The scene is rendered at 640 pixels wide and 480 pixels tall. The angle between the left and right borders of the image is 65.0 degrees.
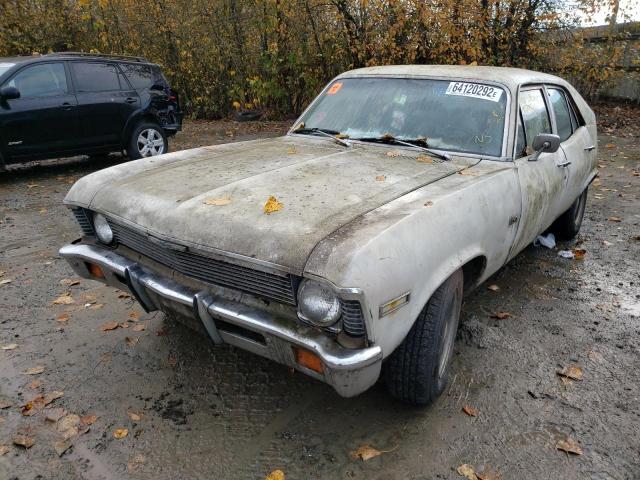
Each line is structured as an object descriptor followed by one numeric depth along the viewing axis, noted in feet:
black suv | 23.59
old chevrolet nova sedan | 6.82
